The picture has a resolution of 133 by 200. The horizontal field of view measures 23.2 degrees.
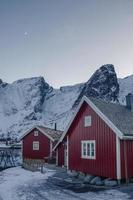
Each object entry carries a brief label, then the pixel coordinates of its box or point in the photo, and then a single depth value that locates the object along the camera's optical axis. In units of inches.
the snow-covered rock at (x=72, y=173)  1083.4
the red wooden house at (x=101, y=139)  884.0
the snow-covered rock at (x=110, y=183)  867.8
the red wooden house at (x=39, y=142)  1656.9
